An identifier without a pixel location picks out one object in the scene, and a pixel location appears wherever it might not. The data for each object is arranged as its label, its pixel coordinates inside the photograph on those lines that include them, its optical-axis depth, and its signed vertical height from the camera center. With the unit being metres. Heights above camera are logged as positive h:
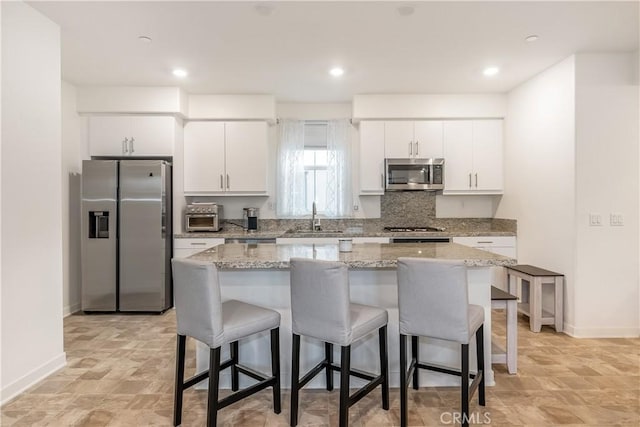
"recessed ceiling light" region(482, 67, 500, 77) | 3.75 +1.44
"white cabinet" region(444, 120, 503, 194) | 4.66 +0.69
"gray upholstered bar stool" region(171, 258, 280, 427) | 1.87 -0.62
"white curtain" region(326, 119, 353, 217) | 4.93 +0.61
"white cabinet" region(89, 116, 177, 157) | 4.31 +0.88
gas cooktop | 4.60 -0.25
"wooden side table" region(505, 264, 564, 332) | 3.50 -0.85
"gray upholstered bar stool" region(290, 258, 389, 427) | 1.88 -0.59
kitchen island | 2.41 -0.60
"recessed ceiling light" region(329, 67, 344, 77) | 3.75 +1.44
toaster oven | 4.46 -0.09
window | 4.93 +0.53
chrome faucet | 4.76 -0.13
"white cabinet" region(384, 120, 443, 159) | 4.64 +0.92
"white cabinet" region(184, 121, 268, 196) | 4.61 +0.66
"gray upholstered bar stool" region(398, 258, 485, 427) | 1.87 -0.52
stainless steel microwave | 4.59 +0.44
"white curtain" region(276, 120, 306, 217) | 4.92 +0.60
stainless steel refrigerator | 4.05 -0.28
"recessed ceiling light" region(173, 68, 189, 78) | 3.74 +1.43
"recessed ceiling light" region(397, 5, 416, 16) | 2.57 +1.42
